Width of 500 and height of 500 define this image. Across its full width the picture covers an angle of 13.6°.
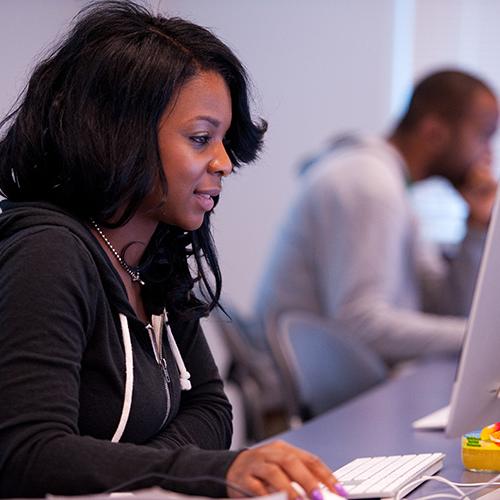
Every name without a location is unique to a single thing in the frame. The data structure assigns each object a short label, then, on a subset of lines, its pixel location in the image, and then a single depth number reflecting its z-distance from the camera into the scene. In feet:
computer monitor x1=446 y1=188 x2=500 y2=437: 7.98
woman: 7.11
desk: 8.73
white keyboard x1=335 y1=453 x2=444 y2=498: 7.72
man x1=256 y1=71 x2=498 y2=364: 14.12
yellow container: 8.22
